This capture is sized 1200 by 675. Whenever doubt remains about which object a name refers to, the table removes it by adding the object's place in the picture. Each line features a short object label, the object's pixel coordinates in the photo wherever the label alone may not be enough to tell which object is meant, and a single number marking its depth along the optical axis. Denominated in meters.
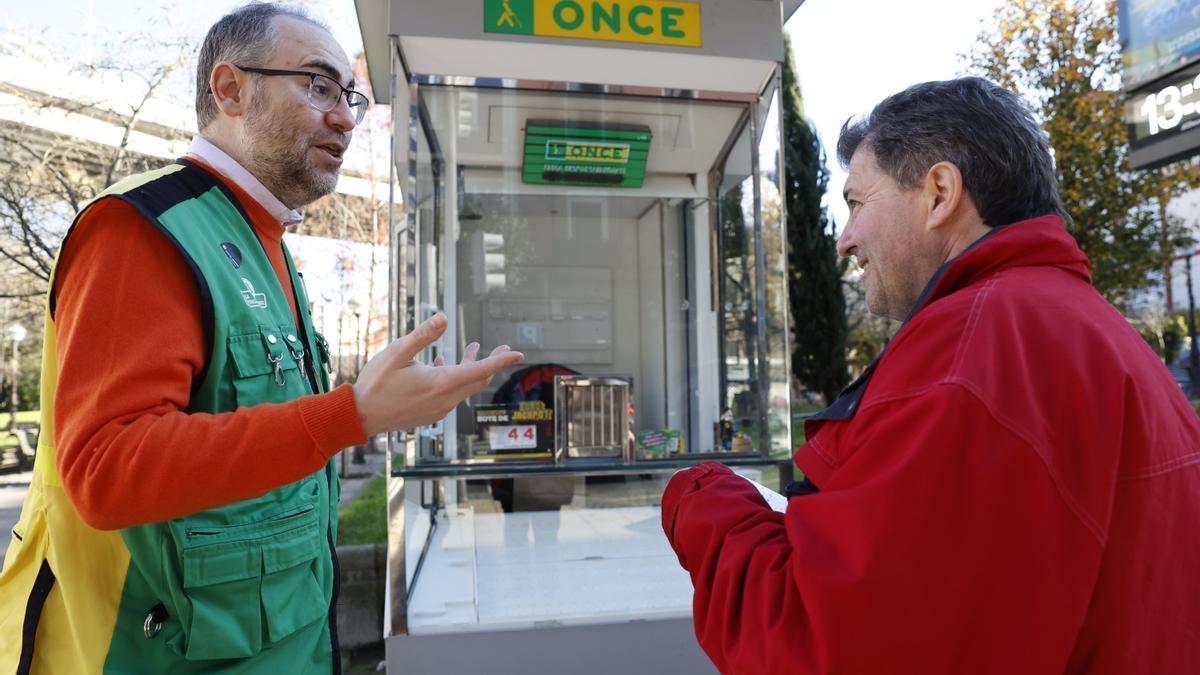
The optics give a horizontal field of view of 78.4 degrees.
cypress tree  16.06
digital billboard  5.84
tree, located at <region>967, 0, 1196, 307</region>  11.76
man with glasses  1.00
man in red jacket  0.85
